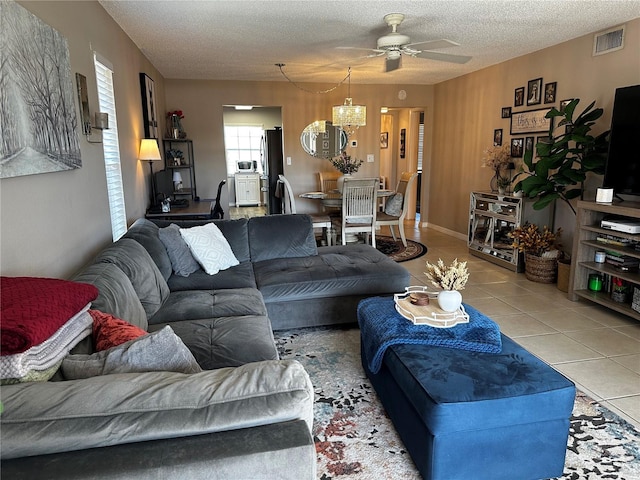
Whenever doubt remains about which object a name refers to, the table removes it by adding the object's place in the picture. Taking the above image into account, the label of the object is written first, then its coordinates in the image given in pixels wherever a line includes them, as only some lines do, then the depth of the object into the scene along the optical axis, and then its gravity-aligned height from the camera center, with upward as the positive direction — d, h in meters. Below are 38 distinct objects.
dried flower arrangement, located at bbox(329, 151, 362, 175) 6.23 -0.10
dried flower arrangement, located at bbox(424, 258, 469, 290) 2.16 -0.61
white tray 2.09 -0.80
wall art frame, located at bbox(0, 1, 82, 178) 1.65 +0.29
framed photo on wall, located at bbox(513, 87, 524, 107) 5.09 +0.72
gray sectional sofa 0.93 -0.61
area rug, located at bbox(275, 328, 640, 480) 1.79 -1.31
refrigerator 8.31 -0.12
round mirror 7.10 +0.30
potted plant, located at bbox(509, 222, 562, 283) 4.30 -0.98
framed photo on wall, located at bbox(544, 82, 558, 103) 4.58 +0.70
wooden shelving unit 3.27 -0.80
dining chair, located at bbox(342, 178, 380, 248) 5.21 -0.60
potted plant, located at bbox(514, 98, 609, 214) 3.83 -0.03
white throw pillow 3.17 -0.68
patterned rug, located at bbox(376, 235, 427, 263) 5.45 -1.26
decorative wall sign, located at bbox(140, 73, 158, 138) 4.57 +0.61
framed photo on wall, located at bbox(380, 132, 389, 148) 9.17 +0.39
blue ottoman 1.59 -0.99
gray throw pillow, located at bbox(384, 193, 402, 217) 5.81 -0.65
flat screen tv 3.35 +0.08
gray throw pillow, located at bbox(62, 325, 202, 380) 1.19 -0.57
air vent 3.76 +1.05
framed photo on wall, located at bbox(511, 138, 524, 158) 5.13 +0.11
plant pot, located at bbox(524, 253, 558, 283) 4.29 -1.15
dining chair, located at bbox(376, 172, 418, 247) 5.75 -0.74
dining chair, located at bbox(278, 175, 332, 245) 5.53 -0.80
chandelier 5.91 +0.60
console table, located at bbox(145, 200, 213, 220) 4.36 -0.55
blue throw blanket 1.95 -0.84
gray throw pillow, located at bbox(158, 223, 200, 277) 3.10 -0.67
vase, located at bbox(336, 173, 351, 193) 5.99 -0.36
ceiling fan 3.53 +0.95
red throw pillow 1.40 -0.58
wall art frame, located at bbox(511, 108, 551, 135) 4.71 +0.40
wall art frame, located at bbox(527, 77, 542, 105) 4.79 +0.74
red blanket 1.06 -0.41
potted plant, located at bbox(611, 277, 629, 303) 3.44 -1.10
